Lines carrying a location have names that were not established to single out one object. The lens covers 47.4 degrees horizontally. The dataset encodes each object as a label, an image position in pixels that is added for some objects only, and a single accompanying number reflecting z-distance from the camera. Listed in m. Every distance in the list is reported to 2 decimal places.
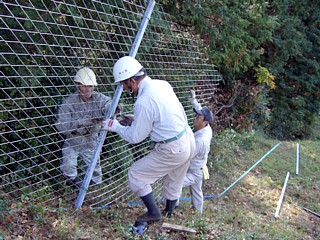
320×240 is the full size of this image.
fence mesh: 4.12
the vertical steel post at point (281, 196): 6.20
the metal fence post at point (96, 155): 4.14
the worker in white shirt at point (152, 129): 3.74
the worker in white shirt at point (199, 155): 4.91
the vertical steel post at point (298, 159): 8.30
